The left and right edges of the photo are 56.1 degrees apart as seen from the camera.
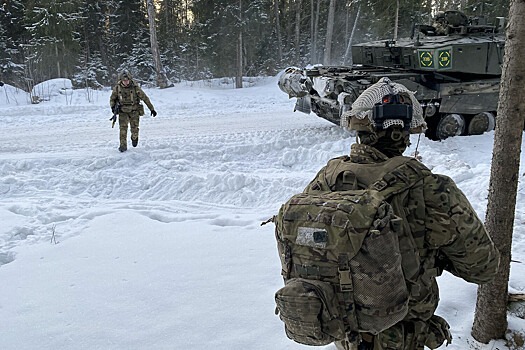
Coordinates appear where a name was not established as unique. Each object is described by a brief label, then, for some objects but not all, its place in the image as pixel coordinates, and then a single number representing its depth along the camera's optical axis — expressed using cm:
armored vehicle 938
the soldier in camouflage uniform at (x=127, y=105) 930
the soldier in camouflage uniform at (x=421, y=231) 198
